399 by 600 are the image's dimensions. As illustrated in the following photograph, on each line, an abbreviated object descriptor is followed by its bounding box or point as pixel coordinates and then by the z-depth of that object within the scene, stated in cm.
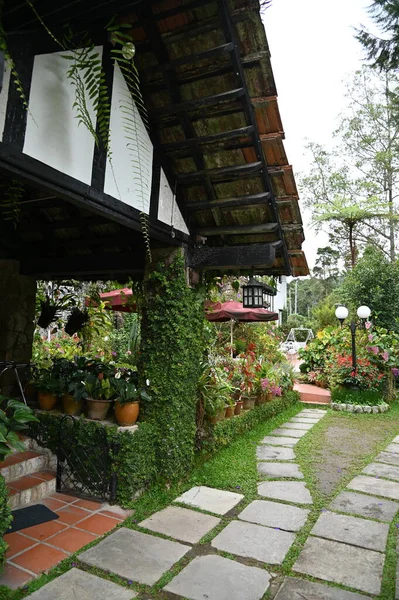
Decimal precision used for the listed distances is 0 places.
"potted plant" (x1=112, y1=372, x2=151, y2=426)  348
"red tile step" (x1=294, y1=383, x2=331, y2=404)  855
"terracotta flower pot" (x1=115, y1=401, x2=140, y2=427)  347
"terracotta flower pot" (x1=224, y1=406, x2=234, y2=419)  534
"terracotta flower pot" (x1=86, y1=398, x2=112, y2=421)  365
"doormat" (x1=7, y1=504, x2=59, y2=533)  287
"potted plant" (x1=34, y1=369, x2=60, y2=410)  394
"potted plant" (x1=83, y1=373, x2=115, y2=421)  365
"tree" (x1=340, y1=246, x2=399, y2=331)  1029
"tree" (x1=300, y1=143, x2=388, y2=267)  2272
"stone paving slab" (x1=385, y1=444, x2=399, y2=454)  518
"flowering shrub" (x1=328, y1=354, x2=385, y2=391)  810
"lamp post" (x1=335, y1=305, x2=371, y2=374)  818
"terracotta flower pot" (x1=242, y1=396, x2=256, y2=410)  614
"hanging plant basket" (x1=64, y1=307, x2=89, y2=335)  574
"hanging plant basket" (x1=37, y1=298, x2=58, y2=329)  554
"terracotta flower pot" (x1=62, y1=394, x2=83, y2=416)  381
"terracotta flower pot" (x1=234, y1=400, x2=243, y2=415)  567
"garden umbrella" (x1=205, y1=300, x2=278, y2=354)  790
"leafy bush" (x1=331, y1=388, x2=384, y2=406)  790
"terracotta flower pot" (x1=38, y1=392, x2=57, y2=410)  399
